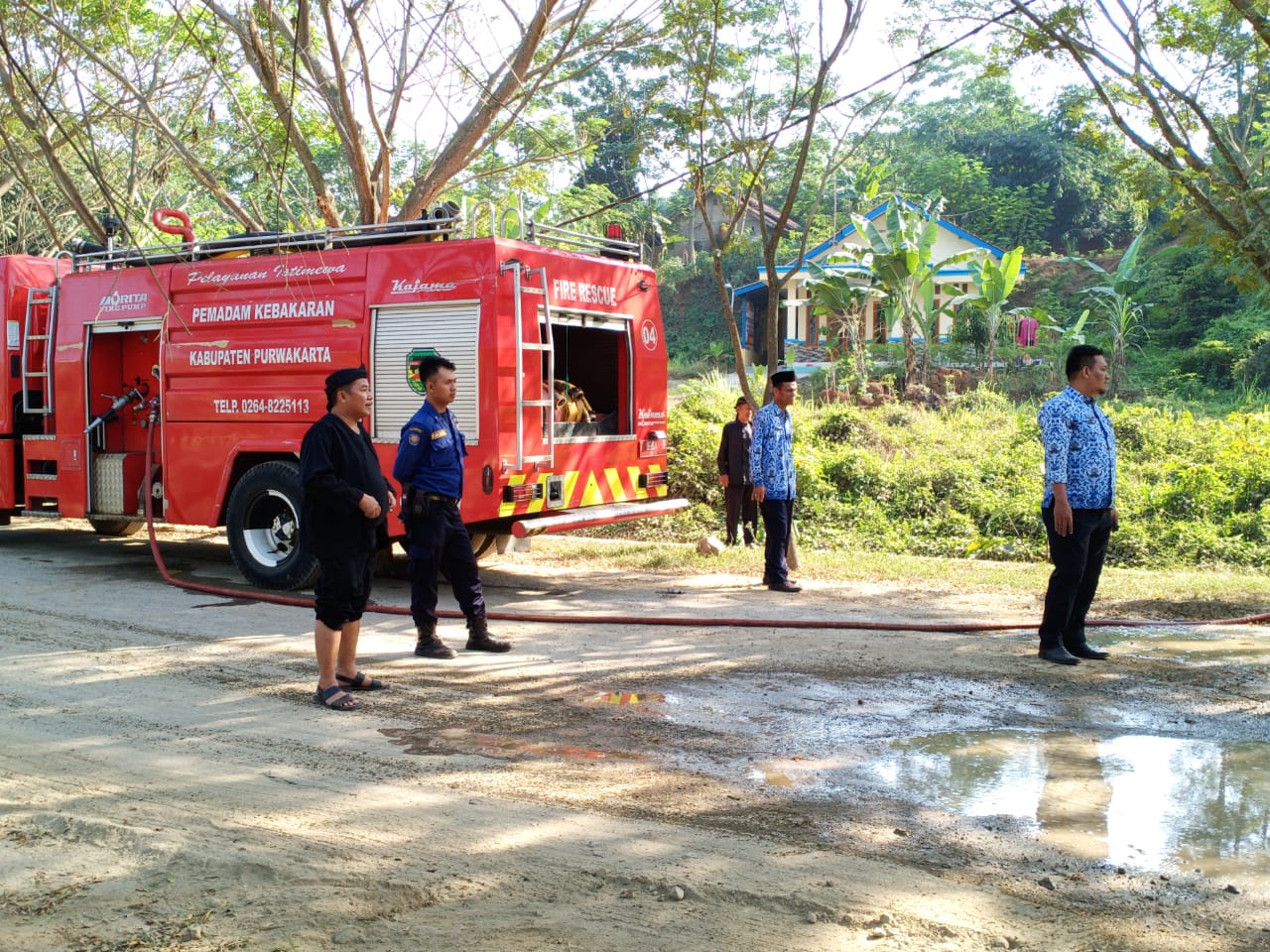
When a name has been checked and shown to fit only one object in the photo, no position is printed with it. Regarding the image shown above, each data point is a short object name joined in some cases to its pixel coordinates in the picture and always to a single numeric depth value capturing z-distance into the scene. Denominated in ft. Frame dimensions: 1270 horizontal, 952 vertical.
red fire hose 25.57
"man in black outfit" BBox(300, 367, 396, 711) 18.61
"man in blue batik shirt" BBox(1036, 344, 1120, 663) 21.95
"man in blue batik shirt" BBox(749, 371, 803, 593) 30.71
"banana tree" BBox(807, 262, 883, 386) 78.48
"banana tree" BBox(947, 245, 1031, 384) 76.37
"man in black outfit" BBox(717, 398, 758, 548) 39.04
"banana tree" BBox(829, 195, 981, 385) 72.37
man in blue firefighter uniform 22.33
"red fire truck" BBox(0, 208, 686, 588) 28.40
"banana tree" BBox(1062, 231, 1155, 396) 81.76
